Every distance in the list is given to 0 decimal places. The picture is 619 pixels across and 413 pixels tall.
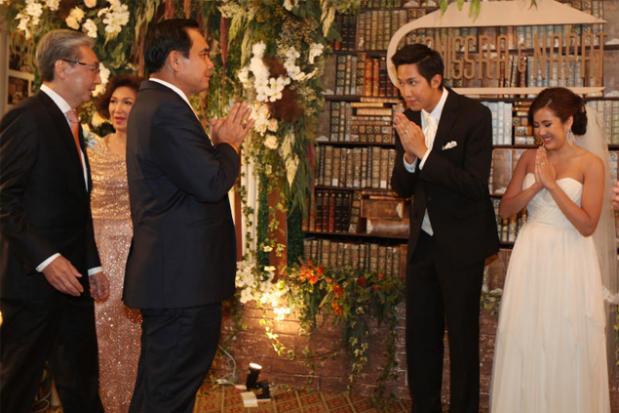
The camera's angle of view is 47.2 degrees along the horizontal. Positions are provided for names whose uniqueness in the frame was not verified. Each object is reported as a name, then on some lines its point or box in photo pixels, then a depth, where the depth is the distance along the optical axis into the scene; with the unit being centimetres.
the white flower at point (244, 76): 357
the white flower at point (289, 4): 338
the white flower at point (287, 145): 372
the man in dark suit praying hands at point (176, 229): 212
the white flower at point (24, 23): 361
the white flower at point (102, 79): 359
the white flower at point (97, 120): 369
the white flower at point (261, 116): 361
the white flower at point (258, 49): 350
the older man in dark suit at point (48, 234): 234
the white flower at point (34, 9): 355
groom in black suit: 307
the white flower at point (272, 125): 365
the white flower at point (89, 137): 336
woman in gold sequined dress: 330
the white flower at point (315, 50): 354
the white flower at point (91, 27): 356
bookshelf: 506
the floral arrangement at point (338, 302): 394
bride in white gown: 304
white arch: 497
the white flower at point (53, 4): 349
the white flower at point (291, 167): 371
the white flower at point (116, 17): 353
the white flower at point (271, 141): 369
